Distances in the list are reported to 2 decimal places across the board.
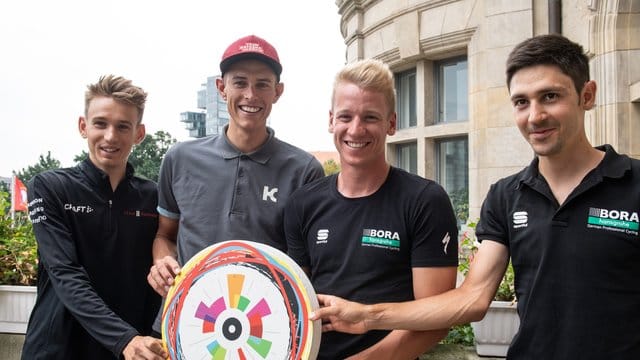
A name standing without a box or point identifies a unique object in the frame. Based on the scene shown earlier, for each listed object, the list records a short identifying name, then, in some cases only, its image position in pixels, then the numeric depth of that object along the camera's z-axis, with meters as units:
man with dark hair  1.99
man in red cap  2.79
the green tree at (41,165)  63.44
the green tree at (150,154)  40.91
